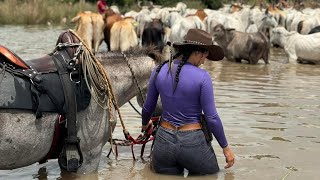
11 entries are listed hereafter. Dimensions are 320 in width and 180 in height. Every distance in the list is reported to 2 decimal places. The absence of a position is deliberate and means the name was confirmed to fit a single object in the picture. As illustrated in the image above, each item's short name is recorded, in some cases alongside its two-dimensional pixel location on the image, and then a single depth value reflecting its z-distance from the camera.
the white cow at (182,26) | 18.86
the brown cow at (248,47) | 16.02
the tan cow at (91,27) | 17.34
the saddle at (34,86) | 4.61
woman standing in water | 5.09
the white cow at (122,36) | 16.73
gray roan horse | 4.64
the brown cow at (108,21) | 18.61
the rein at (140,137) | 5.69
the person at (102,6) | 23.59
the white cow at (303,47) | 16.00
